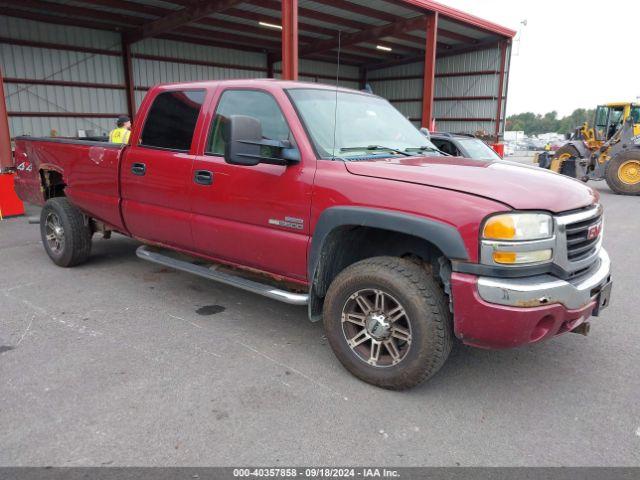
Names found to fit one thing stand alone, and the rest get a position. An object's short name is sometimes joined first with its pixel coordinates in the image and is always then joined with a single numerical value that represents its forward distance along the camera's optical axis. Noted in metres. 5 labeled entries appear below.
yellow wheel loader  13.88
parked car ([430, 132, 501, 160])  8.38
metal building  15.04
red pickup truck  2.60
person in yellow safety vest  8.70
